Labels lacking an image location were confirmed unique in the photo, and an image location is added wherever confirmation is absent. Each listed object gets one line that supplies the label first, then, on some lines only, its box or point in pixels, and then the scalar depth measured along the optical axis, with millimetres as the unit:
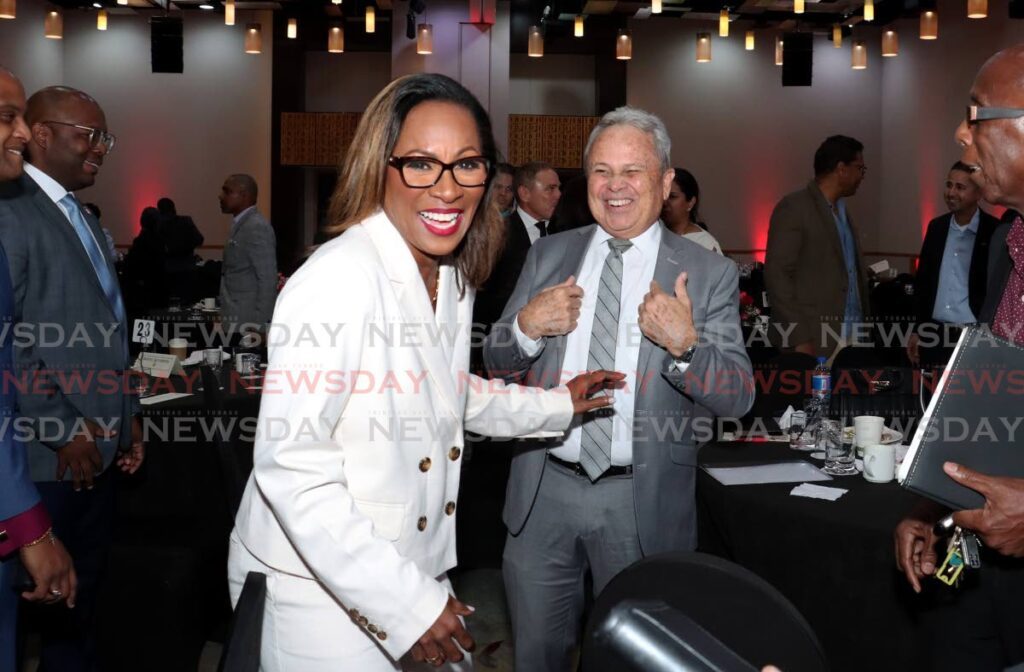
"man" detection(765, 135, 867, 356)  5043
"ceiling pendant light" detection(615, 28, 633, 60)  12961
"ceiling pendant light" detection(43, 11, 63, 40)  12367
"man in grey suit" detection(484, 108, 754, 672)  2420
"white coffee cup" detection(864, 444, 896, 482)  2844
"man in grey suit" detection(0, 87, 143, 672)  2641
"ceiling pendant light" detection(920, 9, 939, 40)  11133
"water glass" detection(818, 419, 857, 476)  2969
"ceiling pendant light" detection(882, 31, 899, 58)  12258
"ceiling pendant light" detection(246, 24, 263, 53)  13102
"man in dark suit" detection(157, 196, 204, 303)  9805
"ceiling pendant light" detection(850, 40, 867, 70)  13125
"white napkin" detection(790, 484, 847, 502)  2696
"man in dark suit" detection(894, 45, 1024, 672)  1684
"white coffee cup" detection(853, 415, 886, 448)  3059
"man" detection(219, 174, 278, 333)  6457
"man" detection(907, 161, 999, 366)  5113
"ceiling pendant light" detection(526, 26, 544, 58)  12703
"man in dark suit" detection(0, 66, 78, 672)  1948
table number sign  4457
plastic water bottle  3404
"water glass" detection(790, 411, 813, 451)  3311
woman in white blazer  1330
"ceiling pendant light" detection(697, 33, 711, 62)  12711
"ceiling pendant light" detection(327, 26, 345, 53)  12742
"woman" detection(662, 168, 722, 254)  4922
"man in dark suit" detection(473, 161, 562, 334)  5117
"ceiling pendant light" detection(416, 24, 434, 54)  12695
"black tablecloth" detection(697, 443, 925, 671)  2447
